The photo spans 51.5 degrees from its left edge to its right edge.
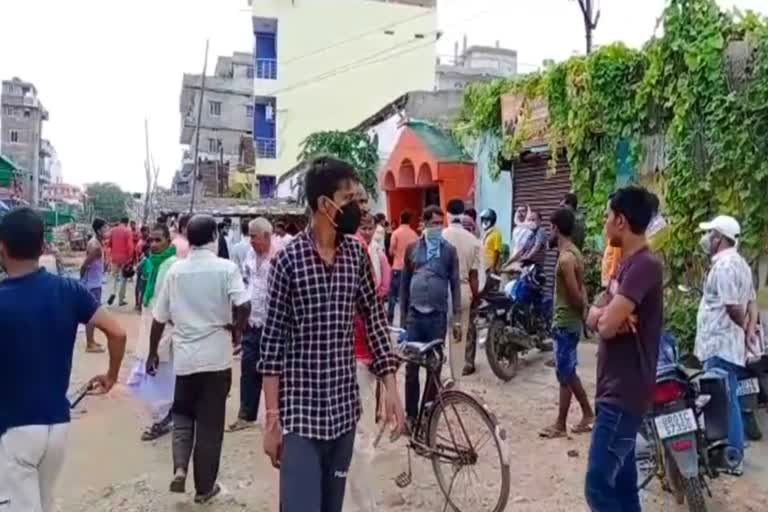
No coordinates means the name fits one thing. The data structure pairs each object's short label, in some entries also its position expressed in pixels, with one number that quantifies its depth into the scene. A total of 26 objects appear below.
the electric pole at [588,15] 14.77
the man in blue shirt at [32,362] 3.23
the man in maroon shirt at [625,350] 3.58
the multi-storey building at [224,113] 53.06
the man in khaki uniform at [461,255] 7.45
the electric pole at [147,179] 39.04
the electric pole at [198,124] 25.43
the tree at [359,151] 18.77
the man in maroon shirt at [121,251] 16.22
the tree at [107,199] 66.95
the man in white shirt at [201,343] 5.00
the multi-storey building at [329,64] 33.50
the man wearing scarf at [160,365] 5.99
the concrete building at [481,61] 47.38
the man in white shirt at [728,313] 5.16
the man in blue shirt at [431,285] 6.41
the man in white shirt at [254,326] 6.61
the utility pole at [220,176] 47.41
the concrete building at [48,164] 78.40
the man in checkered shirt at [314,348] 3.04
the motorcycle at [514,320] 8.30
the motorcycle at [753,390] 5.57
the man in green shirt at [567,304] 6.07
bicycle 4.60
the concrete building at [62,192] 83.25
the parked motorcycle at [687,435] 4.40
